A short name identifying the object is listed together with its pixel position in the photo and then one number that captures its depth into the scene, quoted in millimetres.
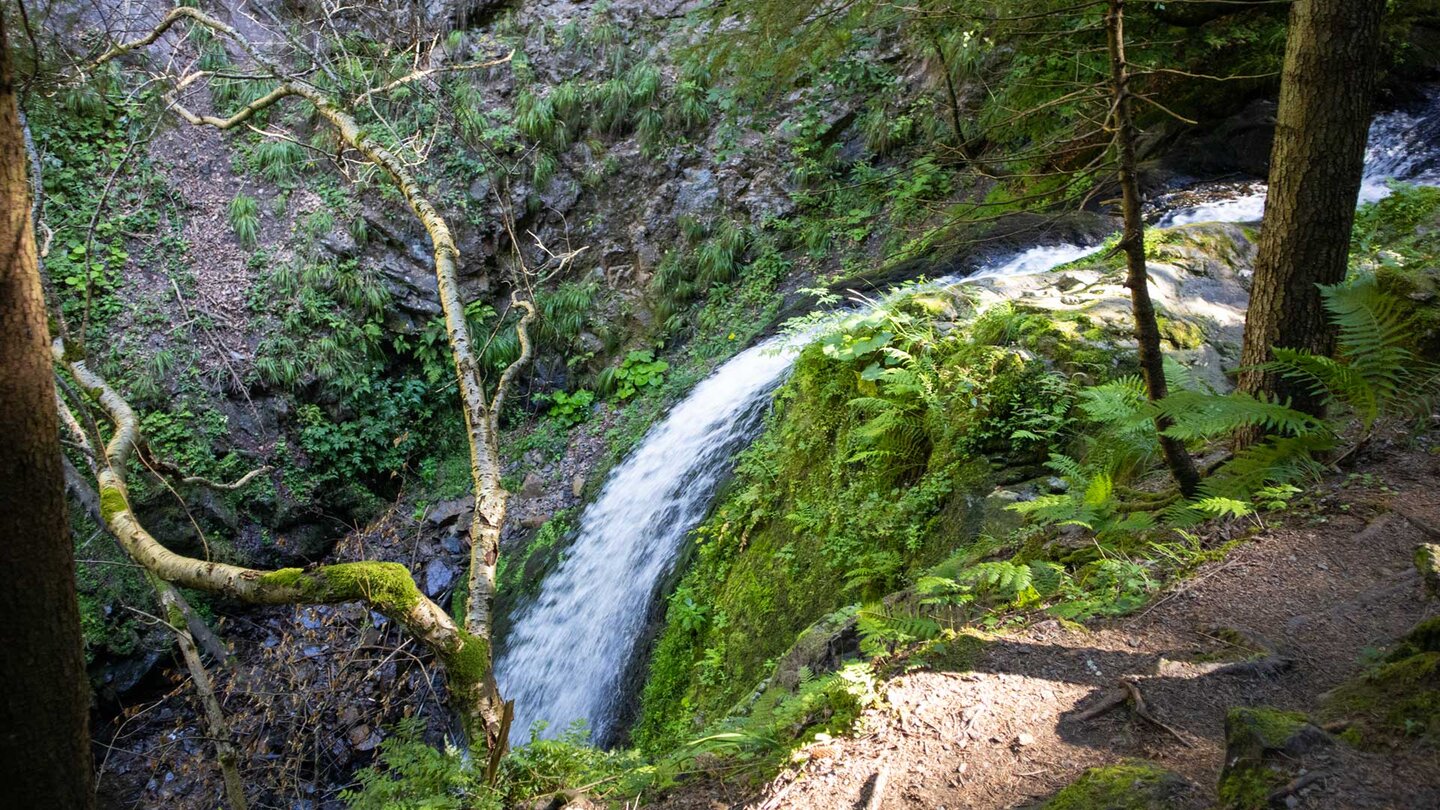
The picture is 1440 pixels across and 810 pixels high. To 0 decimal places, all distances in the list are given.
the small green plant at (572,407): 11320
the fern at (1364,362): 3213
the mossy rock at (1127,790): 1798
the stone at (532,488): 10242
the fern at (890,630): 2830
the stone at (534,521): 9516
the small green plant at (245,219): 10953
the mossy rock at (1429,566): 2396
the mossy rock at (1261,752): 1664
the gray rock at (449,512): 10430
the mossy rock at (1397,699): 1778
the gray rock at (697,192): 11602
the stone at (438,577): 9555
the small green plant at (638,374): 10992
